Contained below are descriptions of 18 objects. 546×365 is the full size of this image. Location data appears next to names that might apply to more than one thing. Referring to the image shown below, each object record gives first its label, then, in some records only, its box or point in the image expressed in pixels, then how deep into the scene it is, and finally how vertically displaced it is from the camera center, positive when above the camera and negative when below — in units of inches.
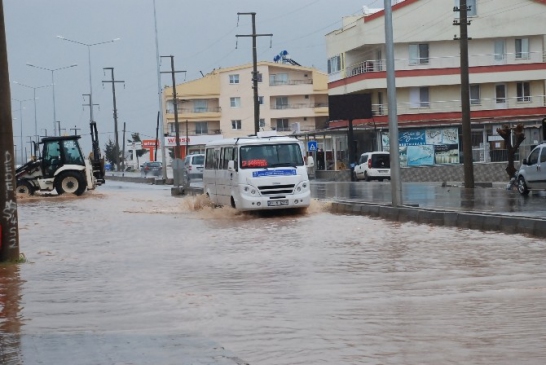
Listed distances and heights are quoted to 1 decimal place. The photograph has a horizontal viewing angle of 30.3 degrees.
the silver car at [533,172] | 1162.0 -20.7
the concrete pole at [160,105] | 2552.2 +159.8
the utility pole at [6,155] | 626.8 +10.3
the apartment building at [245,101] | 4146.2 +263.2
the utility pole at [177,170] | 1877.5 -7.2
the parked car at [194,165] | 2536.9 +1.2
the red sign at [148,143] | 5231.3 +122.1
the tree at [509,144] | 1513.3 +17.0
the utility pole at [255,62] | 2319.4 +237.4
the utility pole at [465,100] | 1406.3 +80.9
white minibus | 1045.8 -11.1
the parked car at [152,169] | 3389.8 -6.7
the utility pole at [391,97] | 969.5 +59.7
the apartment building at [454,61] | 2731.3 +263.9
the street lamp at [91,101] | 3454.0 +232.1
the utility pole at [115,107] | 4198.6 +279.3
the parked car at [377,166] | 2196.1 -14.0
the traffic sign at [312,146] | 2657.0 +41.6
